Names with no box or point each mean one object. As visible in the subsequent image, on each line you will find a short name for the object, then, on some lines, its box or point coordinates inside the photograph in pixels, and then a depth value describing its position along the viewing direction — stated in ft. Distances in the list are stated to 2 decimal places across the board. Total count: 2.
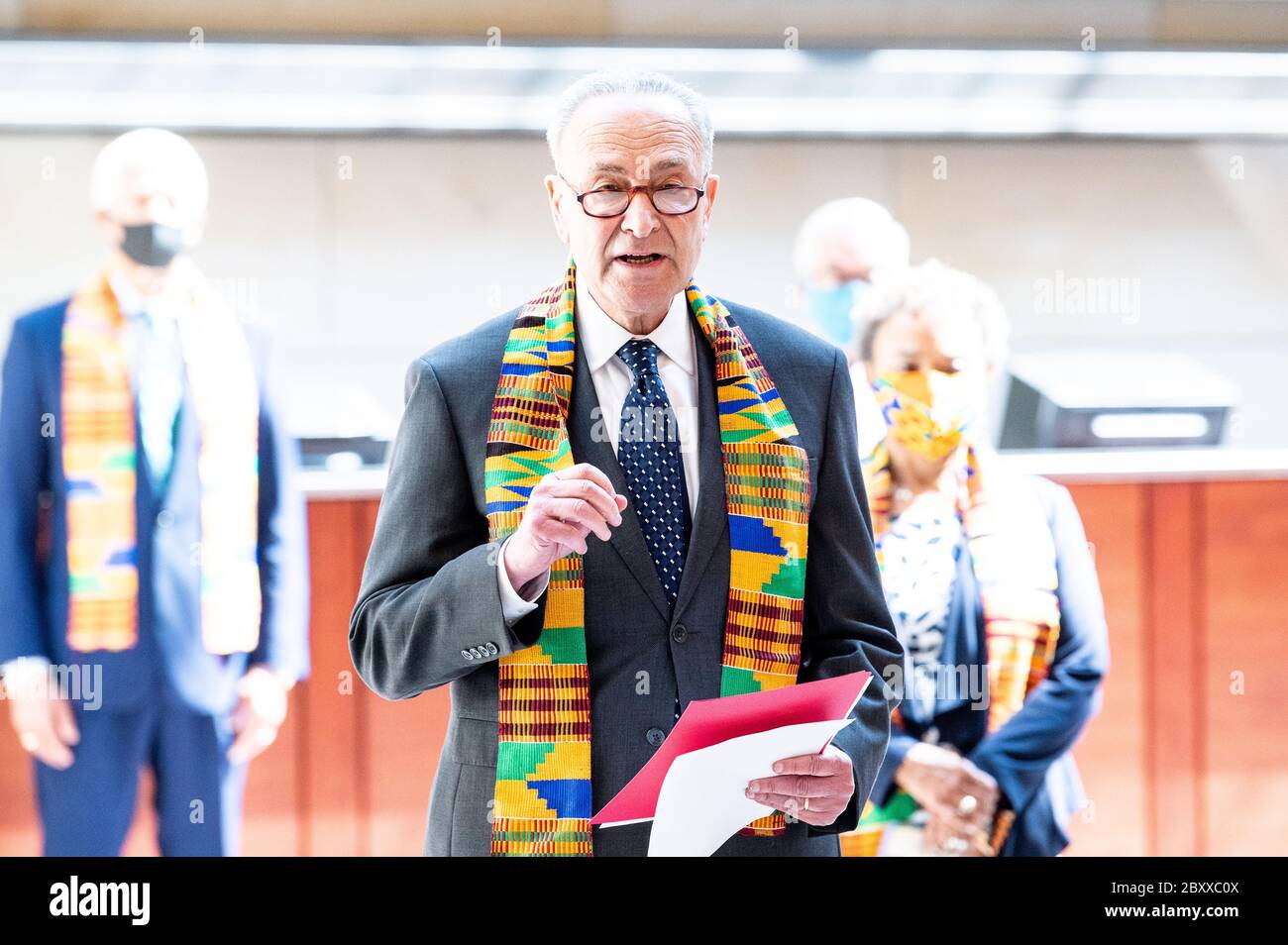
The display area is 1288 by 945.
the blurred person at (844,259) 11.79
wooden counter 11.53
